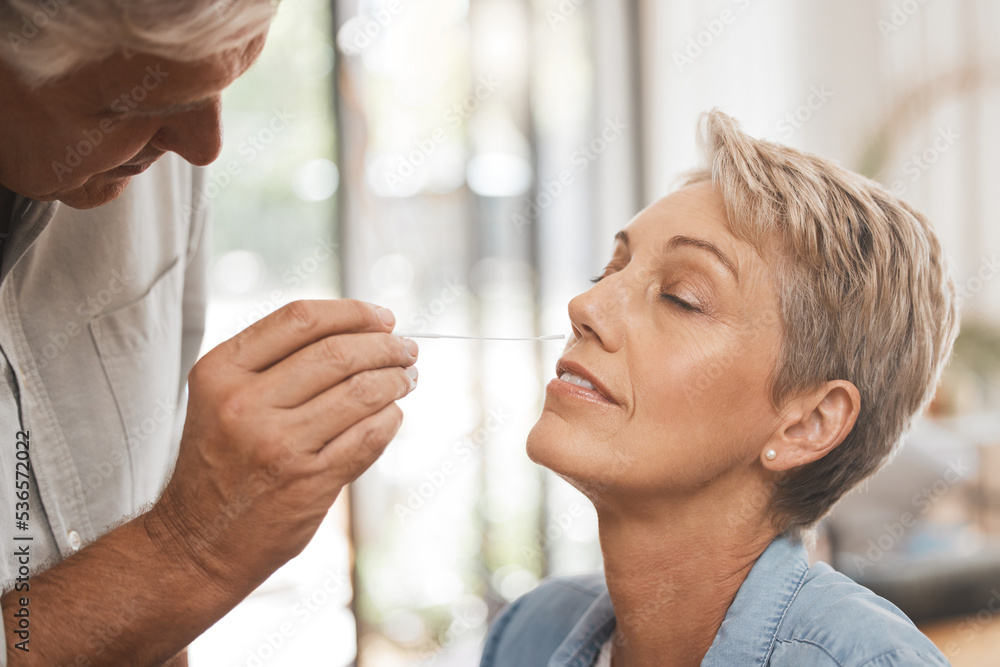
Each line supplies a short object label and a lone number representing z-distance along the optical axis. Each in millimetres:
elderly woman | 802
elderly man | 698
